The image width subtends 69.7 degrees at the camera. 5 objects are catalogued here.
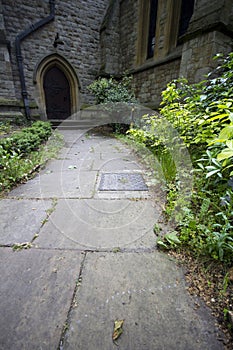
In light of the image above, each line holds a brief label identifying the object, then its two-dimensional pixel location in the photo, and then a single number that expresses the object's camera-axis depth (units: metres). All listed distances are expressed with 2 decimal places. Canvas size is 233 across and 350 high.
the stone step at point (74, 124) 6.84
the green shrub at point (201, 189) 0.95
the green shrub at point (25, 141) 2.67
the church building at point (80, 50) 5.95
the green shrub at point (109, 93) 5.54
